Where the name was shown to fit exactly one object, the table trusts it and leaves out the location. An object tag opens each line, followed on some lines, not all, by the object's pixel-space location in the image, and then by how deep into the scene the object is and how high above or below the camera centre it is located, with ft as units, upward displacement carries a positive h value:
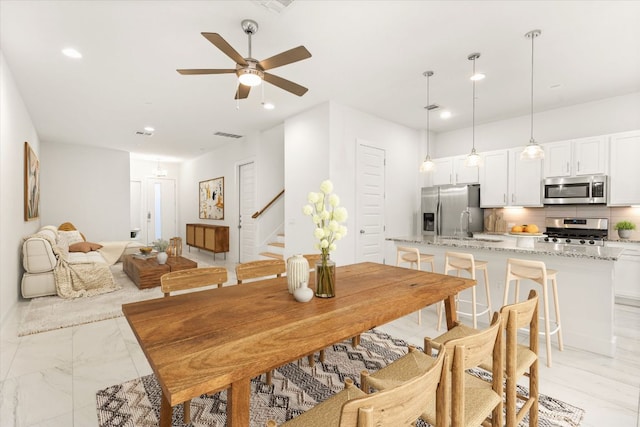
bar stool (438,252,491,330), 9.98 -1.86
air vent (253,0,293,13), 7.65 +5.20
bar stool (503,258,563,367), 8.59 -1.94
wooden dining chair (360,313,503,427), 3.59 -2.46
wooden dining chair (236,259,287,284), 7.37 -1.51
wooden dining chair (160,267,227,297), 6.05 -1.48
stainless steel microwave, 14.25 +1.02
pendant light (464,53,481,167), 10.66 +2.31
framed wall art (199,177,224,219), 26.23 +0.92
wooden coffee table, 15.83 -3.20
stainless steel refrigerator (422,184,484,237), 17.84 -0.04
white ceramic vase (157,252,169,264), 17.17 -2.73
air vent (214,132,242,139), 21.50 +5.32
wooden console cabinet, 24.77 -2.44
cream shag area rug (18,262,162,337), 10.94 -4.17
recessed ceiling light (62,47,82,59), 10.25 +5.31
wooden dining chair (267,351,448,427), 2.36 -1.72
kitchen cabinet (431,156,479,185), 18.49 +2.38
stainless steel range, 14.58 -0.98
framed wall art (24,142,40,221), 15.56 +1.31
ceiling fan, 7.27 +3.78
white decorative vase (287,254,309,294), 5.57 -1.15
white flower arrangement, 5.41 -0.17
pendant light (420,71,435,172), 12.99 +1.89
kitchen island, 8.77 -2.30
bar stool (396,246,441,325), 11.32 -1.81
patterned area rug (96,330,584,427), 6.14 -4.20
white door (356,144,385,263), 16.34 +0.36
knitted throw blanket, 14.33 -3.36
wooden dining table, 3.21 -1.61
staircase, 20.04 -2.73
